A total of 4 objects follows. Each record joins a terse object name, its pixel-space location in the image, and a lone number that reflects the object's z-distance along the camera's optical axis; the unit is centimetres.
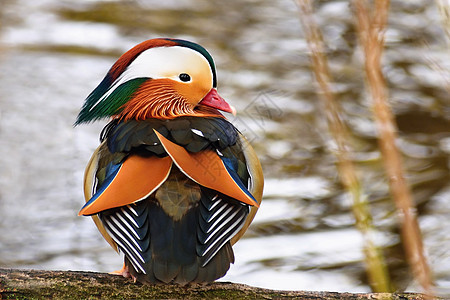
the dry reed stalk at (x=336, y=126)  610
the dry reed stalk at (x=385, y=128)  557
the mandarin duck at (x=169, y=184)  629
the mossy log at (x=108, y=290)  628
